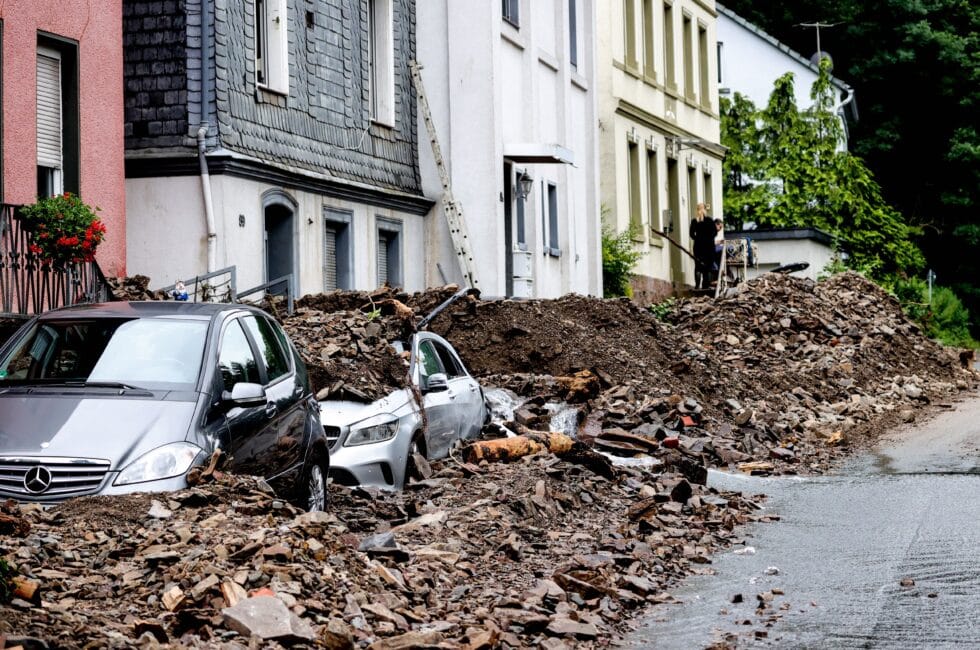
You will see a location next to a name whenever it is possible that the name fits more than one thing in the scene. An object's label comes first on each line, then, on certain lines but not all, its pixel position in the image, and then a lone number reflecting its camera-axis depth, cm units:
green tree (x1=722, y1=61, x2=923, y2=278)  5059
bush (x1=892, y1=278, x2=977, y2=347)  4378
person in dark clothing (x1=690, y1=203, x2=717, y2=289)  3959
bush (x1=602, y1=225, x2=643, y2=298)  3694
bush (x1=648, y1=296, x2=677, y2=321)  3324
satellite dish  5747
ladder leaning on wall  2797
